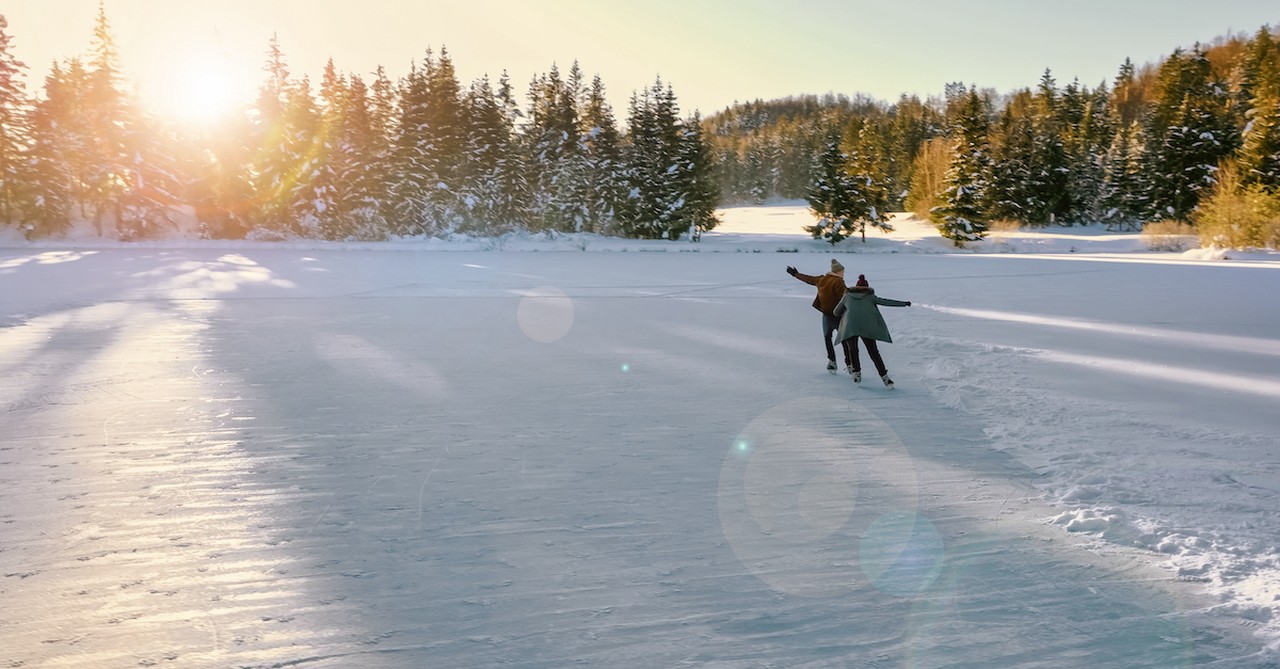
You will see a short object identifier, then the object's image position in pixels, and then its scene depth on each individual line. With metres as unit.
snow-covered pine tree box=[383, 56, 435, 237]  44.94
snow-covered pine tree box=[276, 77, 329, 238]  41.84
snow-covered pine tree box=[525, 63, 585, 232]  49.03
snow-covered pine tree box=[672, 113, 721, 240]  46.00
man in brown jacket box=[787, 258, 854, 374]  8.45
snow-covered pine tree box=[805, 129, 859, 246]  45.28
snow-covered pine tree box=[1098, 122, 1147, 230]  55.25
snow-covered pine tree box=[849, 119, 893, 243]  45.38
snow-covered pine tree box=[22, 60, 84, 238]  37.47
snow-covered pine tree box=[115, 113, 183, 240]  39.22
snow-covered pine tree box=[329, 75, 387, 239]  43.28
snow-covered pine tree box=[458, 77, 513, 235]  46.72
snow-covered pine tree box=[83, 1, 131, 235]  38.75
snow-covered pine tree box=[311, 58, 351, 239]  42.16
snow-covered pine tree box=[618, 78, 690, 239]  45.97
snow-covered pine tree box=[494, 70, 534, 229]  47.88
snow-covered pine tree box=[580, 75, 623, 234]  48.00
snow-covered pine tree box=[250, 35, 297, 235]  41.56
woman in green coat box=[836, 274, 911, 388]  7.96
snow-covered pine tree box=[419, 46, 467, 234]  46.34
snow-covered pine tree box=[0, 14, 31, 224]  37.94
